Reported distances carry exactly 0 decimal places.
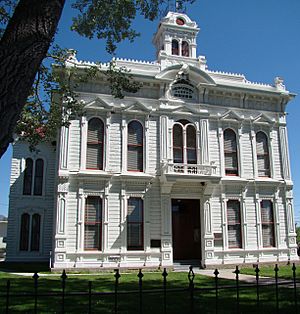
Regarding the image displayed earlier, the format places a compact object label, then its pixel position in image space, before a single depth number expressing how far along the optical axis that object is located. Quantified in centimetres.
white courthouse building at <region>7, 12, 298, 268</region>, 1911
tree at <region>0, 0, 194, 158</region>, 454
